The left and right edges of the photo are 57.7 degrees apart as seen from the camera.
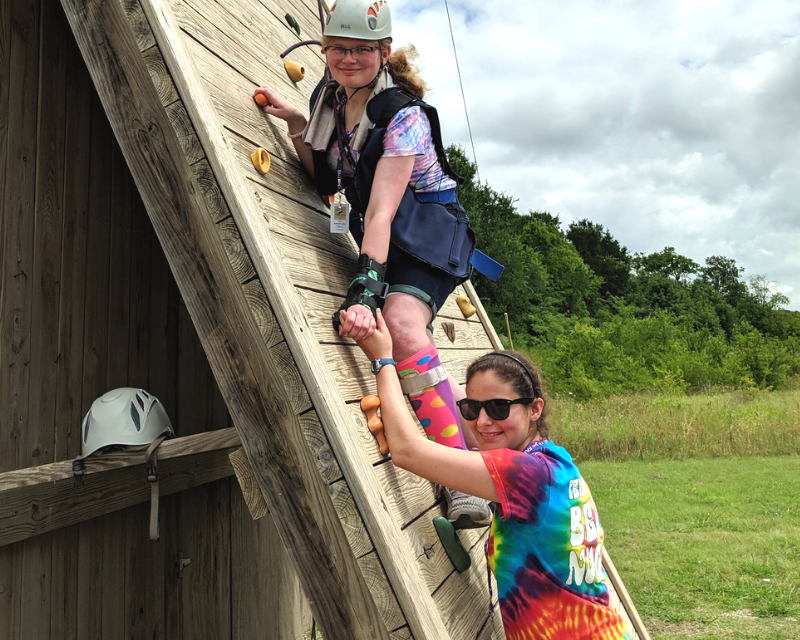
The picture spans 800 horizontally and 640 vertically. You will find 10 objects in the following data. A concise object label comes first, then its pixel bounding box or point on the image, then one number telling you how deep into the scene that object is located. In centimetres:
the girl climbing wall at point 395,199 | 245
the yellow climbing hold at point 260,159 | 269
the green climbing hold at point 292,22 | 434
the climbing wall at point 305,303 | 203
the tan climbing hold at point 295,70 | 386
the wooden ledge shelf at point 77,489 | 263
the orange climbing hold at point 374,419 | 219
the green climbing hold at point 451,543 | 239
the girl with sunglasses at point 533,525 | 194
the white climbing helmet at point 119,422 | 285
